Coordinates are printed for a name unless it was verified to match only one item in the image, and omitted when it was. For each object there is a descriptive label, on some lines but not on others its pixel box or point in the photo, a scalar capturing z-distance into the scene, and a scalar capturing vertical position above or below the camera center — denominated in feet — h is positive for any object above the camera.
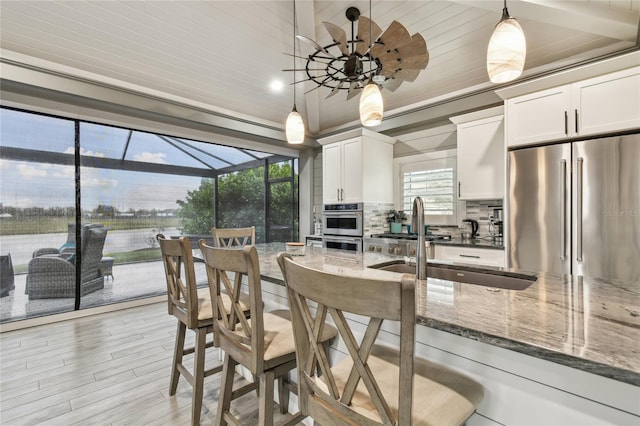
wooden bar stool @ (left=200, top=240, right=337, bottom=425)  3.82 -1.87
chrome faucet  4.94 -0.51
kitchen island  2.36 -1.09
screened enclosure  11.06 +0.48
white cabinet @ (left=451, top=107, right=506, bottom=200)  10.59 +2.11
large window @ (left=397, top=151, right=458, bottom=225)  13.20 +1.32
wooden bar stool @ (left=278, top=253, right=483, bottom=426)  2.17 -1.45
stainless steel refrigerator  7.45 +0.10
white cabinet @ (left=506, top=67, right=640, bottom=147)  7.64 +2.86
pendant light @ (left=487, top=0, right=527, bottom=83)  4.30 +2.39
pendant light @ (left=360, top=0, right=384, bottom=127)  5.84 +2.16
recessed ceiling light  12.66 +5.52
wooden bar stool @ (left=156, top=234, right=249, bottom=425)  5.46 -1.84
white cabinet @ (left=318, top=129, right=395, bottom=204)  13.82 +2.21
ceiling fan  6.37 +3.62
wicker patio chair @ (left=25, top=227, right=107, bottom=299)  11.31 -2.22
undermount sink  5.13 -1.17
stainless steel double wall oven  13.88 -0.63
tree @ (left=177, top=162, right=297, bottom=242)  15.46 +0.58
